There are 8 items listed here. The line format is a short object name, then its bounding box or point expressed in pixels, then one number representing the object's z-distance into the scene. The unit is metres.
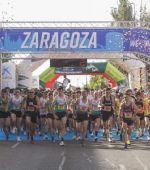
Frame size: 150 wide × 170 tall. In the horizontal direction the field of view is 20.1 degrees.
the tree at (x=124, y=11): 48.22
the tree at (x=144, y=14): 42.80
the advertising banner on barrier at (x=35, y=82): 29.11
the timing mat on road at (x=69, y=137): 15.69
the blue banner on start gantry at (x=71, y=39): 17.97
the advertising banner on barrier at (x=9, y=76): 23.38
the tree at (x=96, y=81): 54.29
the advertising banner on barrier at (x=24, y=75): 25.42
